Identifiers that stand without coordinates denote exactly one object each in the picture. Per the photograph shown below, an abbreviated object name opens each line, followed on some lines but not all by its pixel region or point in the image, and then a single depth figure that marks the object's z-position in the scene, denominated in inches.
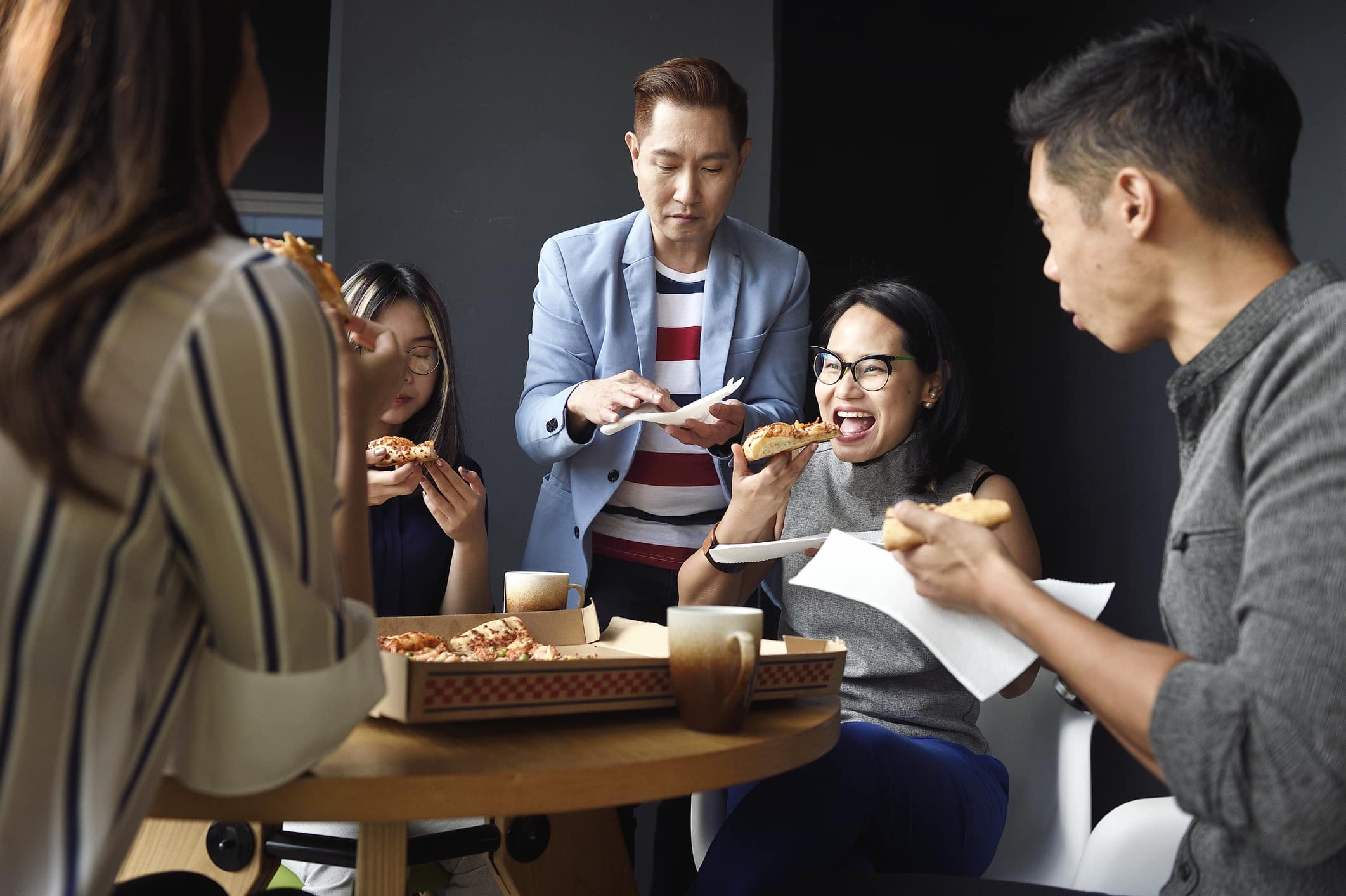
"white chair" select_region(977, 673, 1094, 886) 86.7
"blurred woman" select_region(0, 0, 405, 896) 33.4
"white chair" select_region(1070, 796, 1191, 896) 74.3
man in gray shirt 41.4
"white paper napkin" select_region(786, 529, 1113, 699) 56.8
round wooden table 42.4
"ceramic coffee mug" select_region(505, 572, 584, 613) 81.8
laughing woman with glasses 69.5
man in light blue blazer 113.3
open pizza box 48.9
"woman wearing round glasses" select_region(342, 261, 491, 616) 99.2
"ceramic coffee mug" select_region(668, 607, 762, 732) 51.4
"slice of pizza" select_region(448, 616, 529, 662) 68.8
